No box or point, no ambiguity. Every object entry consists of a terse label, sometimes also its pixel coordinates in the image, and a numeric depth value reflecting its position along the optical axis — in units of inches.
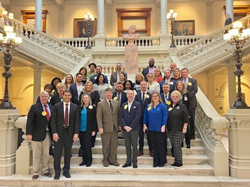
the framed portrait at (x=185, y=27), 700.0
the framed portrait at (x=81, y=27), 711.5
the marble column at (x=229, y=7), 544.7
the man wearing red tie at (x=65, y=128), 182.9
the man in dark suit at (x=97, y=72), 277.3
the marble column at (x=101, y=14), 564.6
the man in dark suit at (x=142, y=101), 211.9
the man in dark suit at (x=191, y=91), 216.2
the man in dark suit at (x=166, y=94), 213.8
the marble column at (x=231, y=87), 526.6
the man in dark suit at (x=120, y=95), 219.3
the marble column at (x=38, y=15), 565.6
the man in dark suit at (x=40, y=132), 180.7
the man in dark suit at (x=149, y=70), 314.0
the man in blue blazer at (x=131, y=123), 194.4
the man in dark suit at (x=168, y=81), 231.5
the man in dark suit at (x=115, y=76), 299.3
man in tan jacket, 198.4
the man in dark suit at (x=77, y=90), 224.4
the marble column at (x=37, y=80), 547.1
